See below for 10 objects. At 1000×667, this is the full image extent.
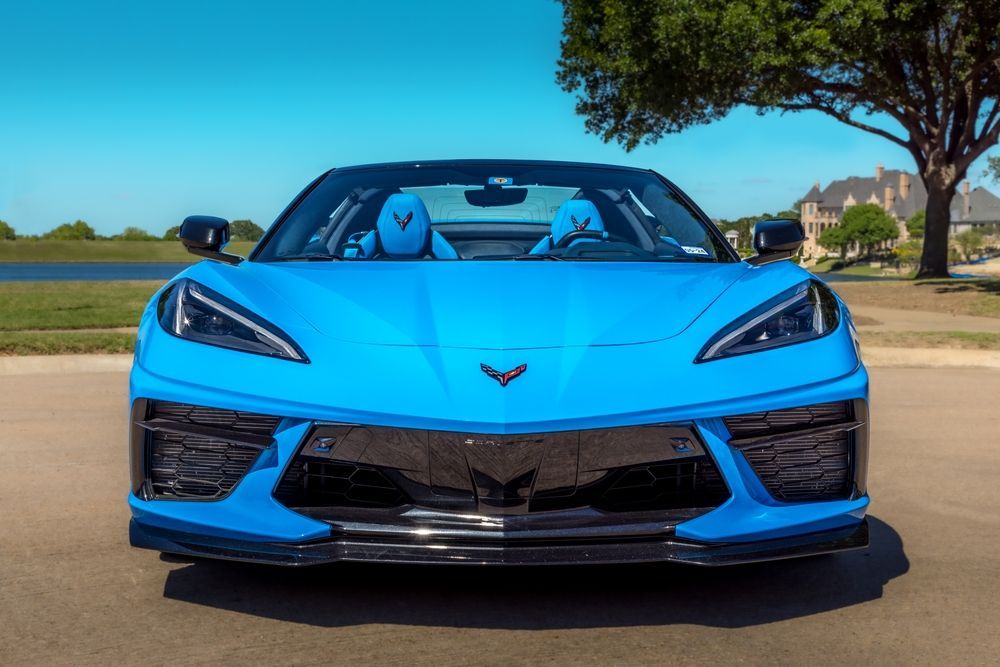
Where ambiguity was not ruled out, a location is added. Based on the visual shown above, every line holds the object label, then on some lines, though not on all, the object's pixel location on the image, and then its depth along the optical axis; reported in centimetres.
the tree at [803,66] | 2291
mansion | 17600
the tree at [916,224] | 15504
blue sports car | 305
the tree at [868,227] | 15362
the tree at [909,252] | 12099
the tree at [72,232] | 14625
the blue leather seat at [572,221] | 477
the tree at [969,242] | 13412
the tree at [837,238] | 15538
